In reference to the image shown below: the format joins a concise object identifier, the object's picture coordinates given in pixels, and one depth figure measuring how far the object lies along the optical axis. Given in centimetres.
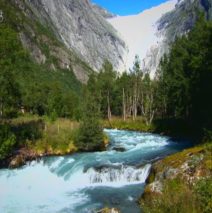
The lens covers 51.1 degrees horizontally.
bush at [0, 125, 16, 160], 1954
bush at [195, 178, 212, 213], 794
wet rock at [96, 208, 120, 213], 1146
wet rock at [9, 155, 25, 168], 1998
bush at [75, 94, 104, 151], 2400
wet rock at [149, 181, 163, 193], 1285
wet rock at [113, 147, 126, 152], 2435
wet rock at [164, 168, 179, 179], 1326
